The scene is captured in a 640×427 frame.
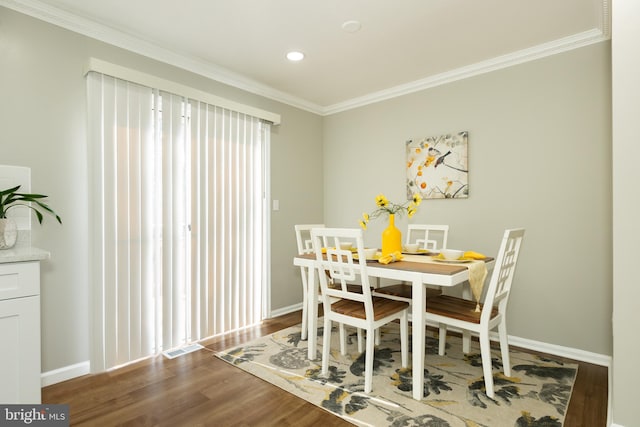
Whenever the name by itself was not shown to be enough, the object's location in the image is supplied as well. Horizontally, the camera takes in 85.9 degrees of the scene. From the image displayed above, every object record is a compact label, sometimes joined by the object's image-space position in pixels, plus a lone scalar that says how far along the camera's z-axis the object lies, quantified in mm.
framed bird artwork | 3299
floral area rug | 1932
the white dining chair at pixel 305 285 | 3059
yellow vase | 2699
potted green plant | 2004
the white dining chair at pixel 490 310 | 2104
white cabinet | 1713
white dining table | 2049
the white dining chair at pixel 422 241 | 2803
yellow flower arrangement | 2658
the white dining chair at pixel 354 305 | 2197
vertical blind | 2525
